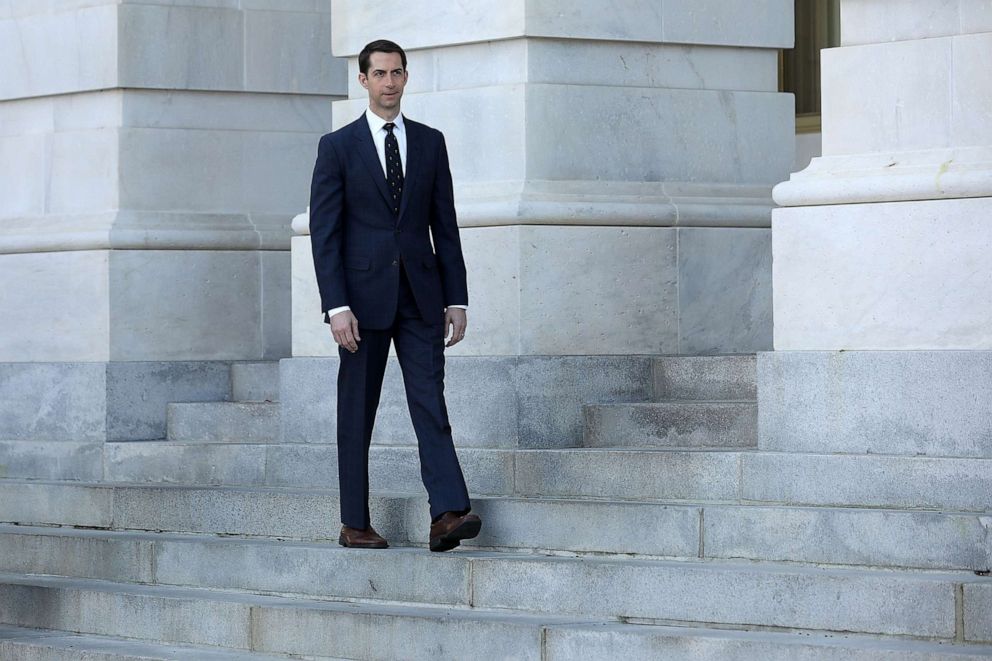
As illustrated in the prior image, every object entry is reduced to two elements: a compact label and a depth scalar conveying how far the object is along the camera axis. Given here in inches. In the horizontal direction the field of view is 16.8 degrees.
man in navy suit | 521.3
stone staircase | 453.5
